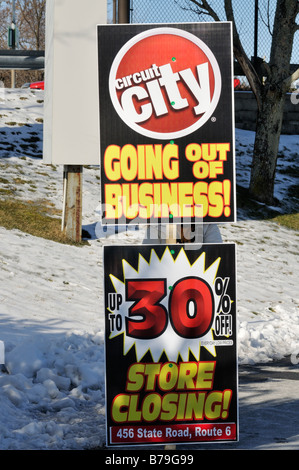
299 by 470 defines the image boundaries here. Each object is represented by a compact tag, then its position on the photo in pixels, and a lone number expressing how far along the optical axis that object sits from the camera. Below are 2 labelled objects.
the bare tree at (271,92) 18.48
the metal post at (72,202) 12.59
